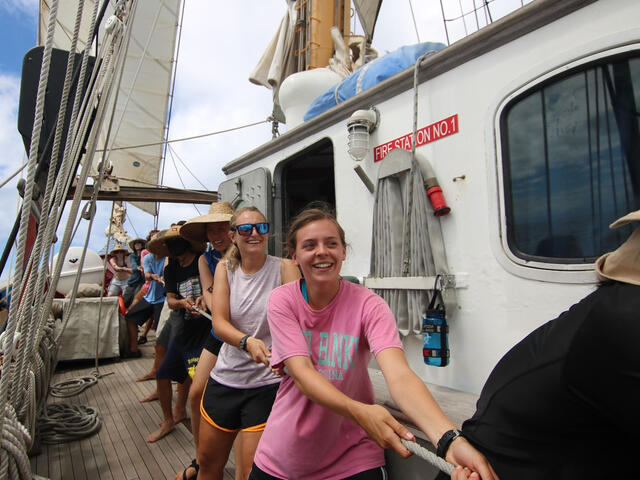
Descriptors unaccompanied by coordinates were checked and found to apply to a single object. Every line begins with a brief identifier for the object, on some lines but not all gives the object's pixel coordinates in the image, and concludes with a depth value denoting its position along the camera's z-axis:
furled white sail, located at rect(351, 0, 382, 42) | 5.39
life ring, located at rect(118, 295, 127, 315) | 5.51
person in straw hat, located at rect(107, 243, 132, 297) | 6.74
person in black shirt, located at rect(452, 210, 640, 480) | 0.69
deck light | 2.55
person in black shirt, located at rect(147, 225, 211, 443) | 2.58
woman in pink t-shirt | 1.08
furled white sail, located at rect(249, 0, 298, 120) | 4.98
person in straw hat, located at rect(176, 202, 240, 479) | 2.08
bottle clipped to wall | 1.96
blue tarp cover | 2.61
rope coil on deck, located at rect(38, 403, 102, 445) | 2.79
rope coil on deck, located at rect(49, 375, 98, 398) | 3.79
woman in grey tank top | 1.70
